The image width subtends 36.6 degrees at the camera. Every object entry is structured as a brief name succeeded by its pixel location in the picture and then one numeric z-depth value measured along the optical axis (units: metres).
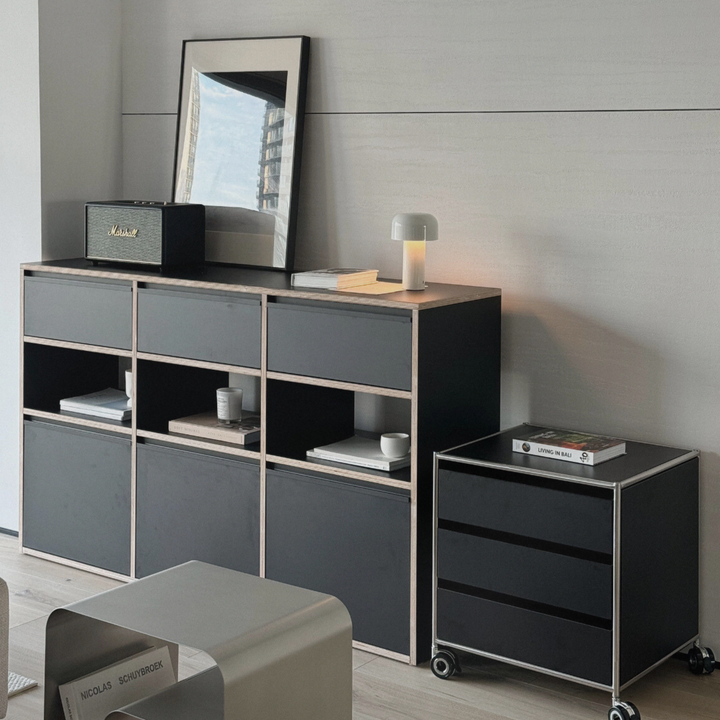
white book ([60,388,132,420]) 3.73
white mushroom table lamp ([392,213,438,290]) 3.14
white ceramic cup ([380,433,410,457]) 3.14
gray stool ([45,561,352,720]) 2.07
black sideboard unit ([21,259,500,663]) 3.04
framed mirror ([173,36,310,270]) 3.59
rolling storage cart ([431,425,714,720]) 2.71
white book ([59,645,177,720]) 2.33
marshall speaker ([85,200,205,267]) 3.60
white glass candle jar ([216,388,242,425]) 3.56
